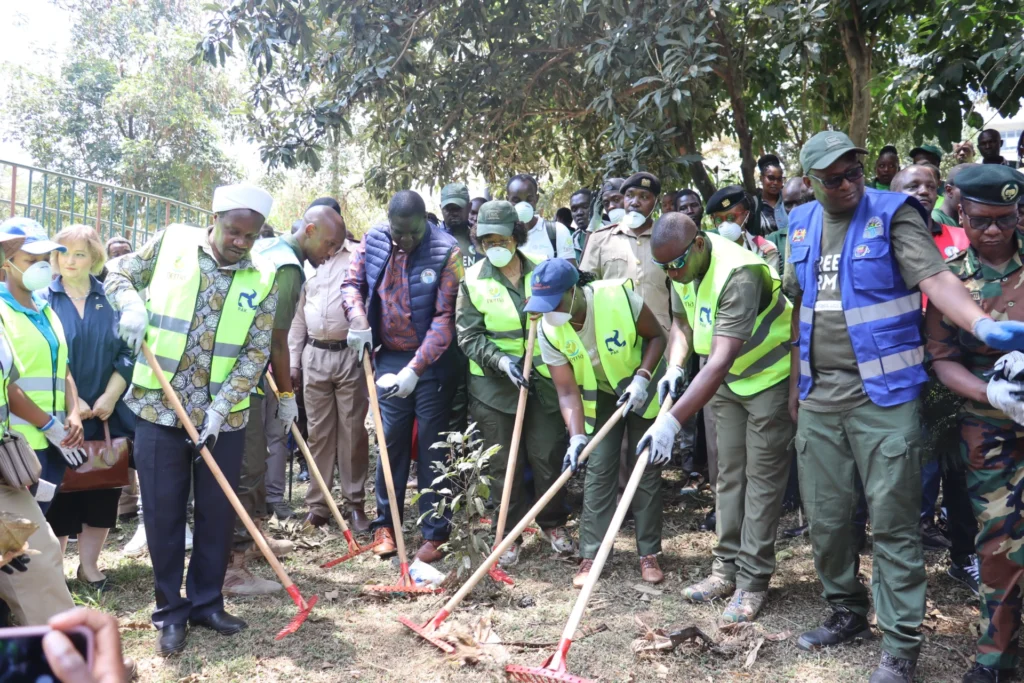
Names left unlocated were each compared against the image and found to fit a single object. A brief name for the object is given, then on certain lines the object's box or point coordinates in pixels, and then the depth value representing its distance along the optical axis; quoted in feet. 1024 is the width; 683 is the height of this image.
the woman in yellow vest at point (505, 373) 17.28
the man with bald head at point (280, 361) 15.57
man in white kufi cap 13.10
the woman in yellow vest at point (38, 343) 12.96
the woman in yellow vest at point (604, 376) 15.47
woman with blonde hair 16.42
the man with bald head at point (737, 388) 13.16
